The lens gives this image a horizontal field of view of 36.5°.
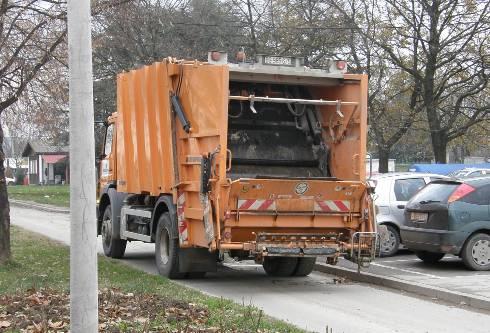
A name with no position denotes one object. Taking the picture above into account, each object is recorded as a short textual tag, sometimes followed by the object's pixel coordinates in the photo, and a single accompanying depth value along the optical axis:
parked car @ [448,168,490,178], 25.93
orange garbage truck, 10.90
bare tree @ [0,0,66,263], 11.77
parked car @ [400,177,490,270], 12.73
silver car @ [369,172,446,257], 15.18
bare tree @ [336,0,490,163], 23.70
